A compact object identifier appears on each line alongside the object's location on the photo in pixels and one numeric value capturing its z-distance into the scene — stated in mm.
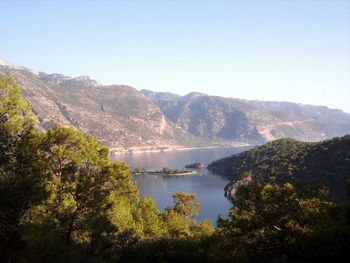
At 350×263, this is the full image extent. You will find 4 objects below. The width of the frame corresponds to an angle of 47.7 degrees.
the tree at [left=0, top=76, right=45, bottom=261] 16753
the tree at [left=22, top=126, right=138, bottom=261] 21328
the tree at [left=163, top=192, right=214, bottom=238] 45500
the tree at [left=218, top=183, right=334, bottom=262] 20625
